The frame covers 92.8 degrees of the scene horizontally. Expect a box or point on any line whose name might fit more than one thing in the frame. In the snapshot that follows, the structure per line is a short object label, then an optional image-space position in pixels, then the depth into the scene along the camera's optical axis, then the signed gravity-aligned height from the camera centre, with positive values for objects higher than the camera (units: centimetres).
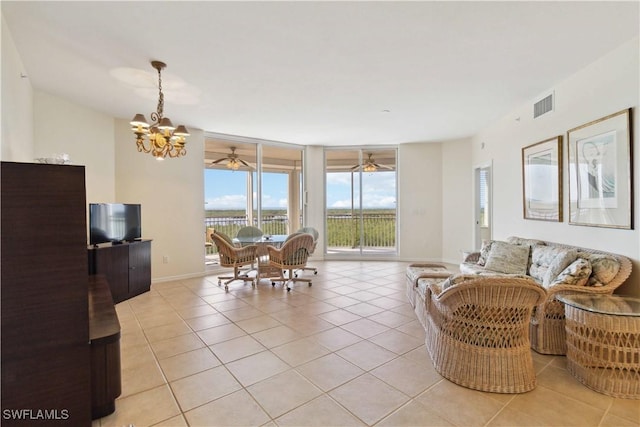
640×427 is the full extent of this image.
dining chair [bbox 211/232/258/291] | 495 -69
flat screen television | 410 -11
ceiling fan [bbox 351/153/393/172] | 754 +114
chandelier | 326 +94
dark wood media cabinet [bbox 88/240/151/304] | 395 -71
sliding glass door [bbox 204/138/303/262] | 638 +60
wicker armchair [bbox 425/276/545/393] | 206 -86
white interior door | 610 +8
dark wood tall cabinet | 158 -43
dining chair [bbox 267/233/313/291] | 492 -68
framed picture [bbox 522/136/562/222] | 369 +38
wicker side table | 208 -98
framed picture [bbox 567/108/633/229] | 276 +36
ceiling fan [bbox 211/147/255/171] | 663 +115
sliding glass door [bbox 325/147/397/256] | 759 +22
